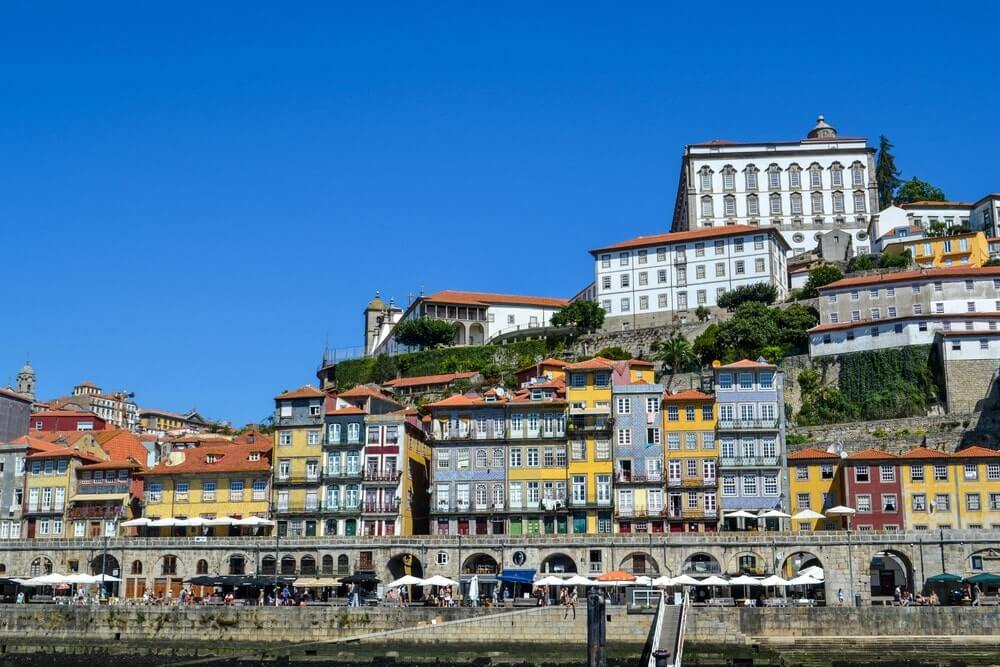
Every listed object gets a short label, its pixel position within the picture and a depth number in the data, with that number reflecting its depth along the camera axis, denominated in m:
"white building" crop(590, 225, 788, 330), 106.50
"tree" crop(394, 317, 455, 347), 114.50
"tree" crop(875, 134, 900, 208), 134.25
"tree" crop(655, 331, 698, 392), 95.38
